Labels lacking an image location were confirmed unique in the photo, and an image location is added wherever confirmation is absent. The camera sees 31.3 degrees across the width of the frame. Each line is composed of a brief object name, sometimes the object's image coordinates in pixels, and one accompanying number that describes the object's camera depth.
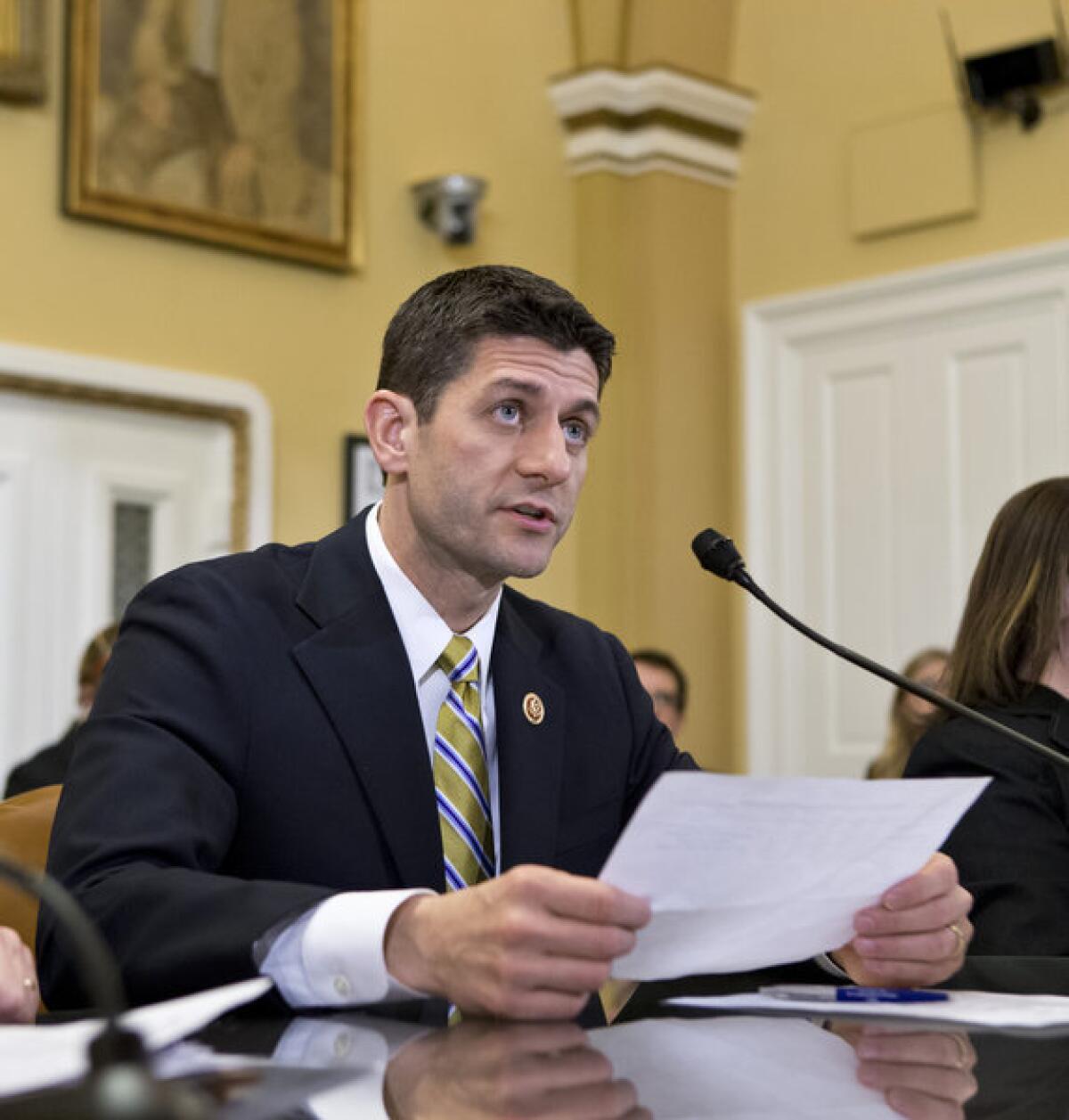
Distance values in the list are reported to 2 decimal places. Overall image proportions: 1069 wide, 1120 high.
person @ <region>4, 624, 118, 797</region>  4.37
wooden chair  2.01
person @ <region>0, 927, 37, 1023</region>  1.47
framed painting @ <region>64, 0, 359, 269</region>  5.28
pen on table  1.60
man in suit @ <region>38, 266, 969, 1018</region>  1.57
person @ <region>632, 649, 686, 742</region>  5.72
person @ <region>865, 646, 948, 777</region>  4.48
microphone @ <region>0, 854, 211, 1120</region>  0.58
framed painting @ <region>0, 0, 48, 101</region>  5.07
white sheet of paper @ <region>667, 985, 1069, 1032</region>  1.46
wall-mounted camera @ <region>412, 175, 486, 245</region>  6.00
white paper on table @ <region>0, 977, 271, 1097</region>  1.05
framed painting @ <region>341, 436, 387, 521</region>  5.80
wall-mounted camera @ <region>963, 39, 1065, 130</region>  5.75
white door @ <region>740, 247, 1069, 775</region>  5.94
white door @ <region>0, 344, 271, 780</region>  5.16
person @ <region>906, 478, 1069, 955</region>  2.55
